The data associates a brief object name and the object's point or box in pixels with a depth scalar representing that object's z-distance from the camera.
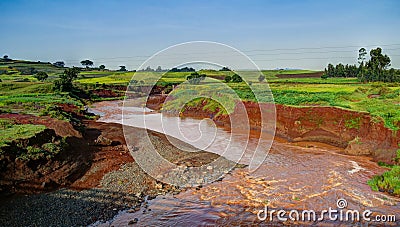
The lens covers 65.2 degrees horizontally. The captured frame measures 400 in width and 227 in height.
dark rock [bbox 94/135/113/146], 20.02
